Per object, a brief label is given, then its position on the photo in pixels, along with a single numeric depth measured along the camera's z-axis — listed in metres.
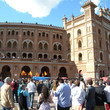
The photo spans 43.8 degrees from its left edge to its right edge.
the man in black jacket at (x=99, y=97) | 5.75
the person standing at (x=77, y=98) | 5.64
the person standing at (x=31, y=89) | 10.11
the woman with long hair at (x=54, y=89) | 6.15
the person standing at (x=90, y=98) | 5.50
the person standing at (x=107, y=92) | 5.68
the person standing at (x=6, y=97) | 5.12
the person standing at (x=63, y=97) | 5.42
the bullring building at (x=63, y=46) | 31.67
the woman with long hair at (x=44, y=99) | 4.59
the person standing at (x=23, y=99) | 7.56
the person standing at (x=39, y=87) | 12.47
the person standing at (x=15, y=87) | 11.32
